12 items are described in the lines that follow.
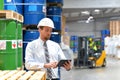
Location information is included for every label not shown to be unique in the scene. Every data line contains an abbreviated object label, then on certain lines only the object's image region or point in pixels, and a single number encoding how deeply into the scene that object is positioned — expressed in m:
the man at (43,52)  3.51
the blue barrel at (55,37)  6.94
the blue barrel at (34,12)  6.01
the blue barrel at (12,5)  5.86
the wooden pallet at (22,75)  2.80
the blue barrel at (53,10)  6.91
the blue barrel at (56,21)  6.95
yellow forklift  12.76
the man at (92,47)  13.27
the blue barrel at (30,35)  6.17
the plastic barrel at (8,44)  4.34
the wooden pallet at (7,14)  4.25
